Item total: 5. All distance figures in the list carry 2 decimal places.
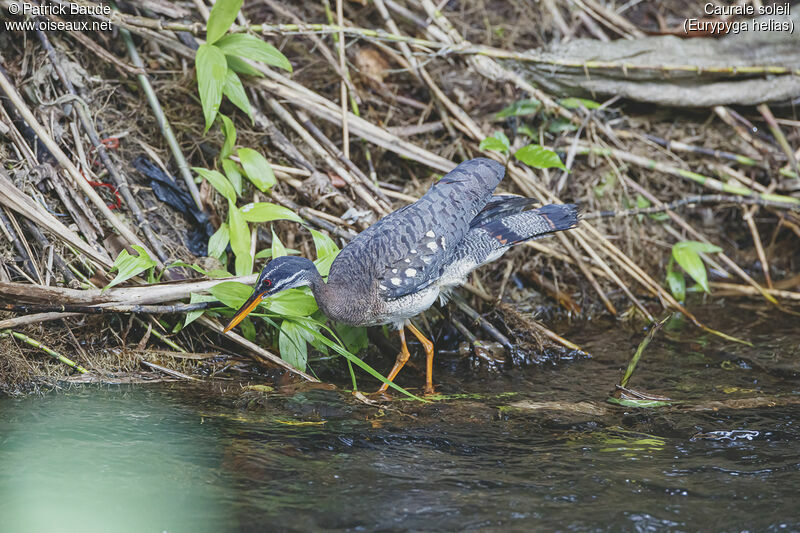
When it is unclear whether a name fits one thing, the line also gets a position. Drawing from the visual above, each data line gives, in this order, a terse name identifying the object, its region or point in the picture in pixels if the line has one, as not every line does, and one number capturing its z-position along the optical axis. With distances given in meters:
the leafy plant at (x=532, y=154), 11.25
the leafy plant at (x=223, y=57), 10.30
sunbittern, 9.20
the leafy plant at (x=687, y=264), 11.66
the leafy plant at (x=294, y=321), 9.11
